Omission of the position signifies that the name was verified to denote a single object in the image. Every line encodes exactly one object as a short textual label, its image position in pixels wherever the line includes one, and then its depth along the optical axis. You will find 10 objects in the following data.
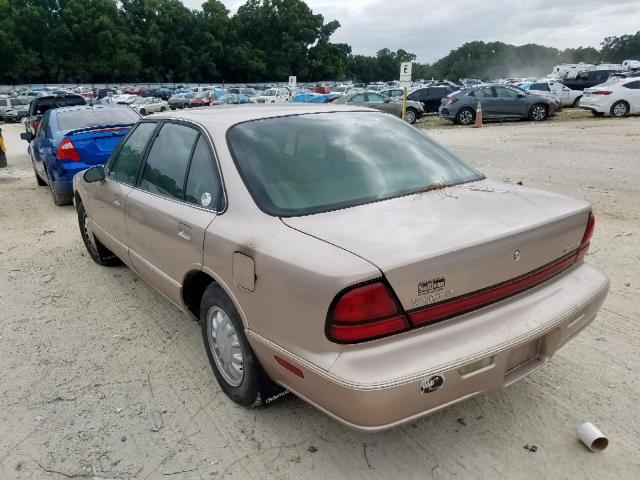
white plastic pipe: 2.44
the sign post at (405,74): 15.23
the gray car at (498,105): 20.34
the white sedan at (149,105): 33.28
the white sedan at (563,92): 26.80
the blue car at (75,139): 7.46
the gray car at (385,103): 21.20
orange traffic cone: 19.50
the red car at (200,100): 37.53
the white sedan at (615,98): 19.92
